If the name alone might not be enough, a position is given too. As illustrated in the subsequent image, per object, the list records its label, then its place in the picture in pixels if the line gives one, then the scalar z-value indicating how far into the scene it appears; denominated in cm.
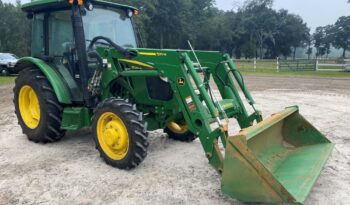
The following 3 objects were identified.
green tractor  362
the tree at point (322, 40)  8156
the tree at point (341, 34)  6857
